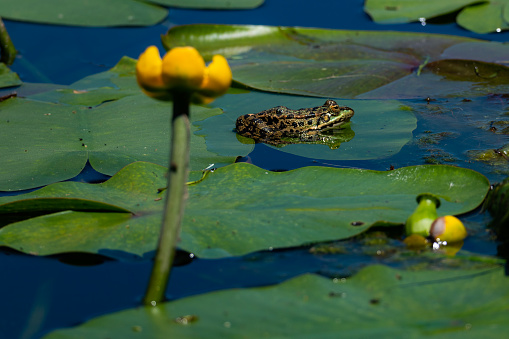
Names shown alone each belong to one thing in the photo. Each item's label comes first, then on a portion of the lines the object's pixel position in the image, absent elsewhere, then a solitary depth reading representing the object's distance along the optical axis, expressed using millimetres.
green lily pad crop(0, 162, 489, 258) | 5250
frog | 9336
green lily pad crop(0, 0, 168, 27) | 14555
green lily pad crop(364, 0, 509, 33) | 13531
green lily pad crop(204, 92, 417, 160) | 8227
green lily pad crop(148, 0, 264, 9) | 15422
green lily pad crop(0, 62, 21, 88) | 11094
